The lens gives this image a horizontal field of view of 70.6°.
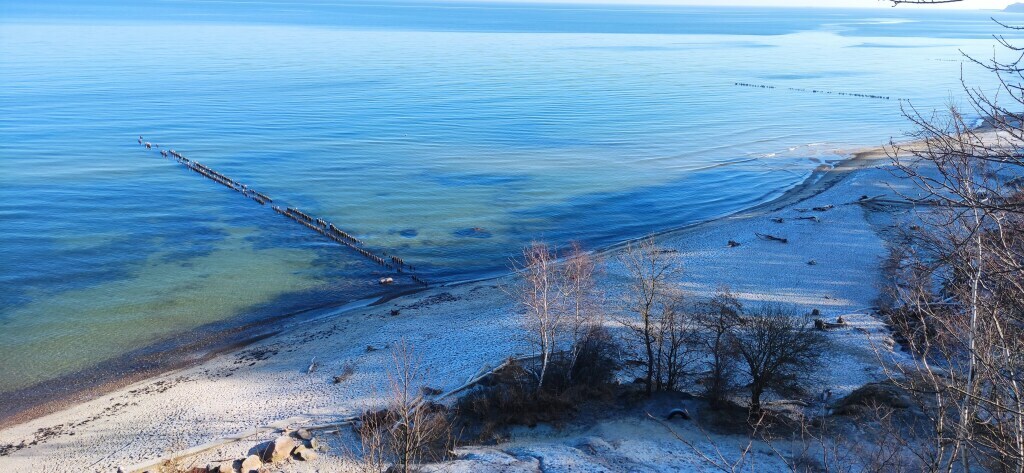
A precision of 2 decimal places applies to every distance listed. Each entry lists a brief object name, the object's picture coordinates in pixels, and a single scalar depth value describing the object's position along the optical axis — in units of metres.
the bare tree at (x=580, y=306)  26.62
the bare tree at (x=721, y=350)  25.47
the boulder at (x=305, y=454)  22.60
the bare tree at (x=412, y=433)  18.78
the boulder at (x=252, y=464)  21.55
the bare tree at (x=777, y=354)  24.52
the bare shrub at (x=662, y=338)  26.25
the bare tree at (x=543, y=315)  24.84
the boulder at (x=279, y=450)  22.25
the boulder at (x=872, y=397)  23.80
